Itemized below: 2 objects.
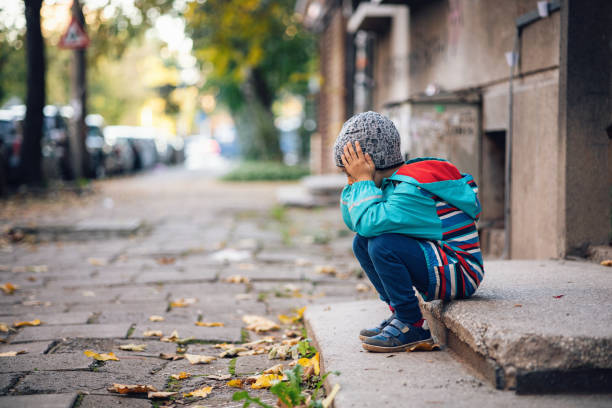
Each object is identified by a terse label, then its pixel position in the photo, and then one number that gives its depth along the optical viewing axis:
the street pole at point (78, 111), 16.58
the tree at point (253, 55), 14.98
